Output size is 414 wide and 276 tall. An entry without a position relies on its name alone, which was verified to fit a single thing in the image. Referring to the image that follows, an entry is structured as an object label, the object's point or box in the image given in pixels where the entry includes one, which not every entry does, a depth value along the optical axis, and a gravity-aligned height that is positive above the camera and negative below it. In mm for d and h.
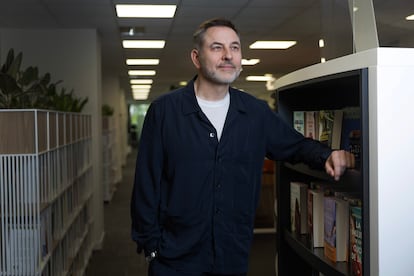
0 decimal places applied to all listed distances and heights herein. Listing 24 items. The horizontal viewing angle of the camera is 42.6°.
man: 1882 -115
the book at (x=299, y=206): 2285 -318
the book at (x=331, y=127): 2012 +23
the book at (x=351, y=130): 1812 +11
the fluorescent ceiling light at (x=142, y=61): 9203 +1347
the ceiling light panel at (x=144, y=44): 7149 +1287
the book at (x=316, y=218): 2111 -342
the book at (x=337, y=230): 1873 -351
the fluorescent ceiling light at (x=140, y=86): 15991 +1551
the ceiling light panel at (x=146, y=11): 5016 +1230
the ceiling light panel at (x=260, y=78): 13297 +1461
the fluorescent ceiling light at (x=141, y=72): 11406 +1409
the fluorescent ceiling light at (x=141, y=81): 14017 +1495
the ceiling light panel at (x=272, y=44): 7422 +1293
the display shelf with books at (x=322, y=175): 1661 -153
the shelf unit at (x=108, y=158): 9266 -395
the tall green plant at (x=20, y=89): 3367 +346
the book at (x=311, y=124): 2229 +40
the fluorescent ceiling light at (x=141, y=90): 18097 +1634
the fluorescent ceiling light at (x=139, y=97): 23234 +1791
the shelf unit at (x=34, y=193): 3014 -343
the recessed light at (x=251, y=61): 9602 +1357
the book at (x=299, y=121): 2320 +57
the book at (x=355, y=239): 1710 -354
